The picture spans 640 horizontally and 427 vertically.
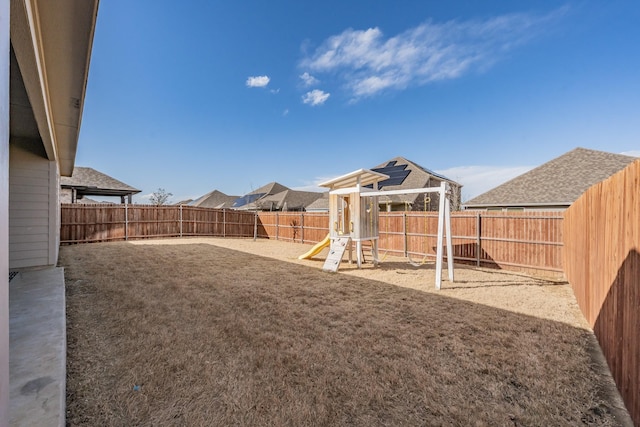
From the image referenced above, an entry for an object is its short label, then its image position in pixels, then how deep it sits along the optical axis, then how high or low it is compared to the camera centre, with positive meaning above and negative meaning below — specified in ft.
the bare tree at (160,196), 96.32 +6.01
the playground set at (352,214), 25.91 -0.15
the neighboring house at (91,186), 49.55 +5.02
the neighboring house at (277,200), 94.64 +4.72
